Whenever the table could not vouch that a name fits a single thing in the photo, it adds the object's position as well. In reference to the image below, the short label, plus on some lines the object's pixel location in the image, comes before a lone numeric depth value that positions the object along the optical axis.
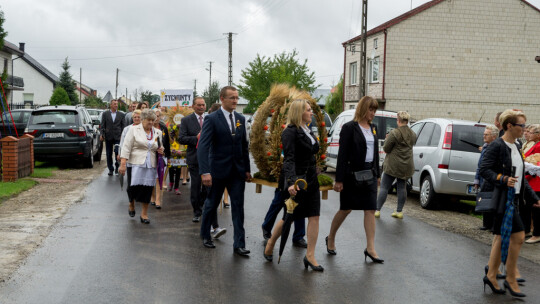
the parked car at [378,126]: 16.25
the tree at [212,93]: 81.19
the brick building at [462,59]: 38.09
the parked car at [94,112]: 34.81
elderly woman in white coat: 8.94
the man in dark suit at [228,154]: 6.92
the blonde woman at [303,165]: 6.25
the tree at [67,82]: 72.62
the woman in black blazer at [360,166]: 6.71
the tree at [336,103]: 57.34
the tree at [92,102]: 78.05
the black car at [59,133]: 16.94
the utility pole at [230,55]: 49.44
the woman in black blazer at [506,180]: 5.61
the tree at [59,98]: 55.58
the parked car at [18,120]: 20.35
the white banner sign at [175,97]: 19.12
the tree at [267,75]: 54.59
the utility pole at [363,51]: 27.09
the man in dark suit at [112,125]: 15.10
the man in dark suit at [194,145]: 9.23
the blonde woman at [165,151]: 9.86
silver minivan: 10.59
